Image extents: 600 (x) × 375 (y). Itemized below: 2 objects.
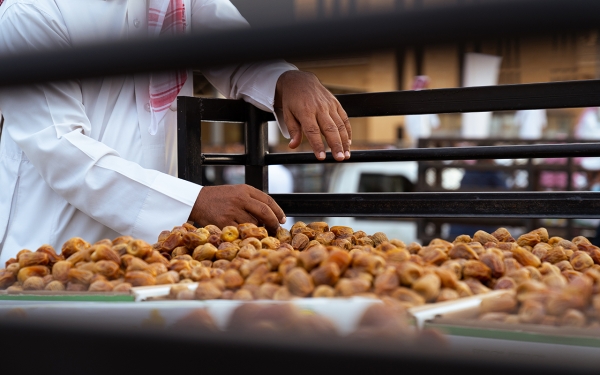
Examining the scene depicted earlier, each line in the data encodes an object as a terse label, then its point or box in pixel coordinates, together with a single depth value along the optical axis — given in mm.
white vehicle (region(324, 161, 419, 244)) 5832
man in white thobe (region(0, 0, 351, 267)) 1431
